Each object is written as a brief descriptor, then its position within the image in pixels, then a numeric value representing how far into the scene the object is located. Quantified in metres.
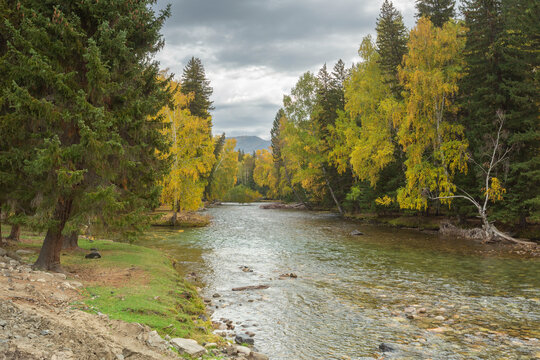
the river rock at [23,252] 11.86
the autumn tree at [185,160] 32.09
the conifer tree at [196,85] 53.25
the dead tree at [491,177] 24.34
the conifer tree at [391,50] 37.72
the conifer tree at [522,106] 22.38
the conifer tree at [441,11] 36.38
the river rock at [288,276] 14.57
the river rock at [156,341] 5.89
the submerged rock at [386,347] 7.82
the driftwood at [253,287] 12.82
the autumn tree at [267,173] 88.06
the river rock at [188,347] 6.33
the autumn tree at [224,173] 67.97
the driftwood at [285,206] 64.40
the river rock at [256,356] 7.08
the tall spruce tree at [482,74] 25.64
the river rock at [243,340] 8.10
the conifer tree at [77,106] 9.02
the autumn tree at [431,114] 27.73
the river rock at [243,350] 7.17
